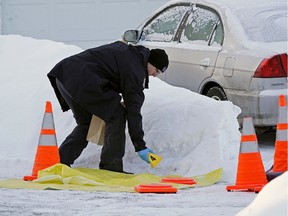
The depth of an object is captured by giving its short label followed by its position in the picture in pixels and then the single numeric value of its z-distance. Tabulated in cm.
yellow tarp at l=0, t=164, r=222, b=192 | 1581
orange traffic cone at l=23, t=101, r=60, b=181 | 1688
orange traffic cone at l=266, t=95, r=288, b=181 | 1570
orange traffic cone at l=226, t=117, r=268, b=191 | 1552
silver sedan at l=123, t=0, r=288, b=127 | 1935
